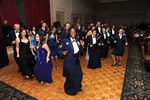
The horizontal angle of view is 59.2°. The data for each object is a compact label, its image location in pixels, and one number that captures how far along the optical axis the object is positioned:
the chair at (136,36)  10.65
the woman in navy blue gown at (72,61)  2.96
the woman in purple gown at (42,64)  3.47
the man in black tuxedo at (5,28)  7.34
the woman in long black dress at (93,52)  4.75
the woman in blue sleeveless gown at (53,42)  4.53
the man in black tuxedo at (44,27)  5.49
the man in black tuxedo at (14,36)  4.30
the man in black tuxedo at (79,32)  6.93
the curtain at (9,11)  6.80
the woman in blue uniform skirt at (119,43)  5.05
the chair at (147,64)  4.67
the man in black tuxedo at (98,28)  5.75
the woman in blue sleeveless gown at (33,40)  4.63
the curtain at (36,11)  7.77
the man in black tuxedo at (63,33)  5.37
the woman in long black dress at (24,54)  3.86
